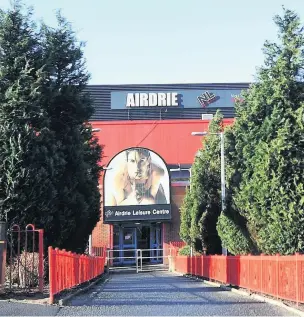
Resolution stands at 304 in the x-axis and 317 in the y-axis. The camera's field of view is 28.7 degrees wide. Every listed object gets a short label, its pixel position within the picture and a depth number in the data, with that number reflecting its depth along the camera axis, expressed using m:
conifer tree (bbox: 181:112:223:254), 27.83
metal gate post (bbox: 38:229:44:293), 12.48
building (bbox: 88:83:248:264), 44.34
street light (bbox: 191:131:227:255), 23.37
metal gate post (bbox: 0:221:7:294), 12.23
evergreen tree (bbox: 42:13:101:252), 15.51
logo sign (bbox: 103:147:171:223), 44.16
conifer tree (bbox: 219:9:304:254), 14.21
